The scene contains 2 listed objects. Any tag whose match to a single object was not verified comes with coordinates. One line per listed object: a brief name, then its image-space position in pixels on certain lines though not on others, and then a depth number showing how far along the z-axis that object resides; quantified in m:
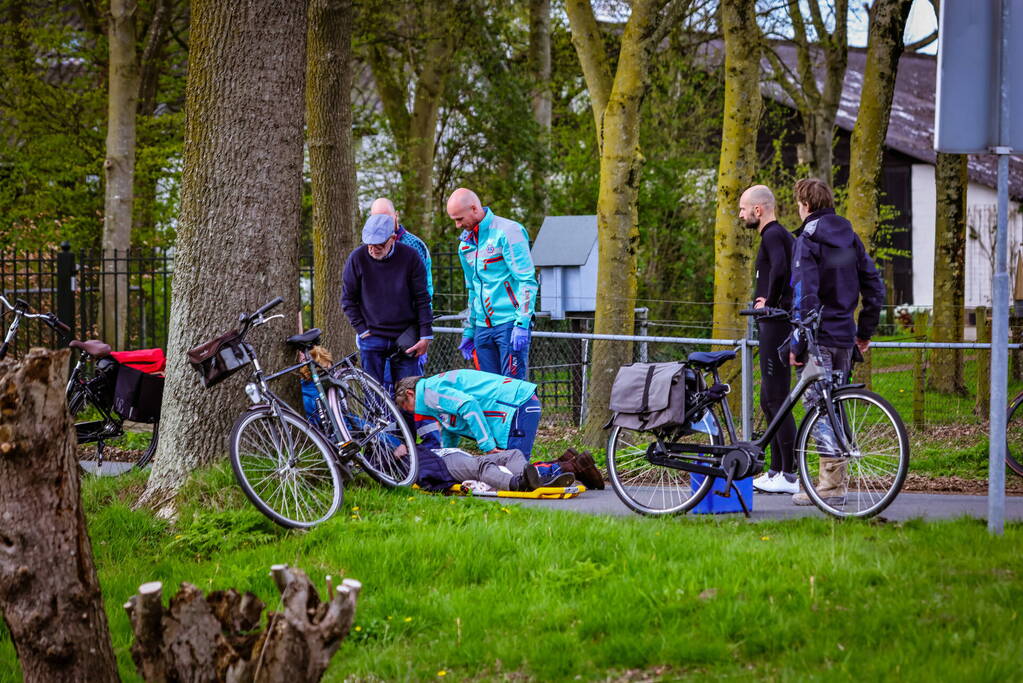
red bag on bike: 19.36
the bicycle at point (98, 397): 19.31
